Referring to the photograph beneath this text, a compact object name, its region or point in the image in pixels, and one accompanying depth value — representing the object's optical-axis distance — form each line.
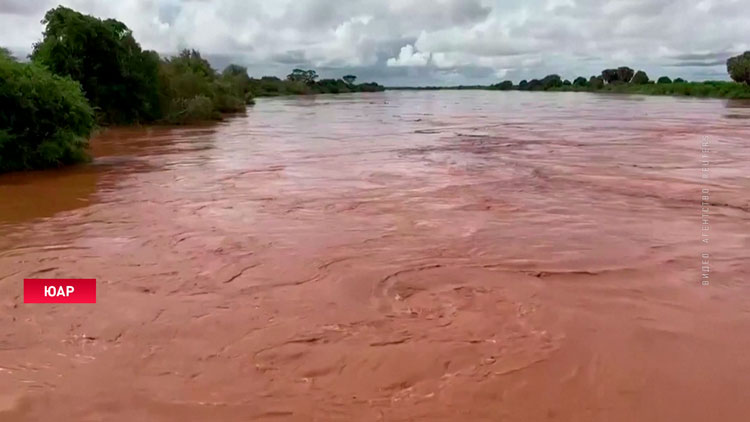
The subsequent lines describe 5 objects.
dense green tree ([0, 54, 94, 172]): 14.22
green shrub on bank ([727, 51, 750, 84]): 60.12
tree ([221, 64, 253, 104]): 51.62
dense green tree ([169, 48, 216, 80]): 39.41
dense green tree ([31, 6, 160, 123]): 27.08
